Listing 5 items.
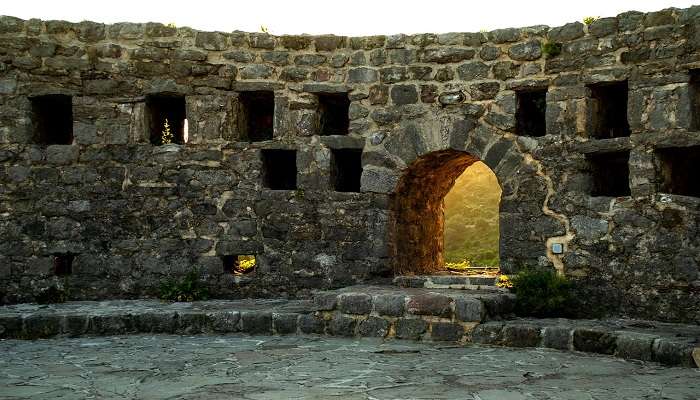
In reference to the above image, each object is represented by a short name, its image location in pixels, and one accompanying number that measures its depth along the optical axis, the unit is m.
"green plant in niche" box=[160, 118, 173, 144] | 9.93
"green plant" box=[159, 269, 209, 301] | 9.36
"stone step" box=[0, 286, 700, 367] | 7.16
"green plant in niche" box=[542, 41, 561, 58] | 8.76
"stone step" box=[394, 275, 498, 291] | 8.73
